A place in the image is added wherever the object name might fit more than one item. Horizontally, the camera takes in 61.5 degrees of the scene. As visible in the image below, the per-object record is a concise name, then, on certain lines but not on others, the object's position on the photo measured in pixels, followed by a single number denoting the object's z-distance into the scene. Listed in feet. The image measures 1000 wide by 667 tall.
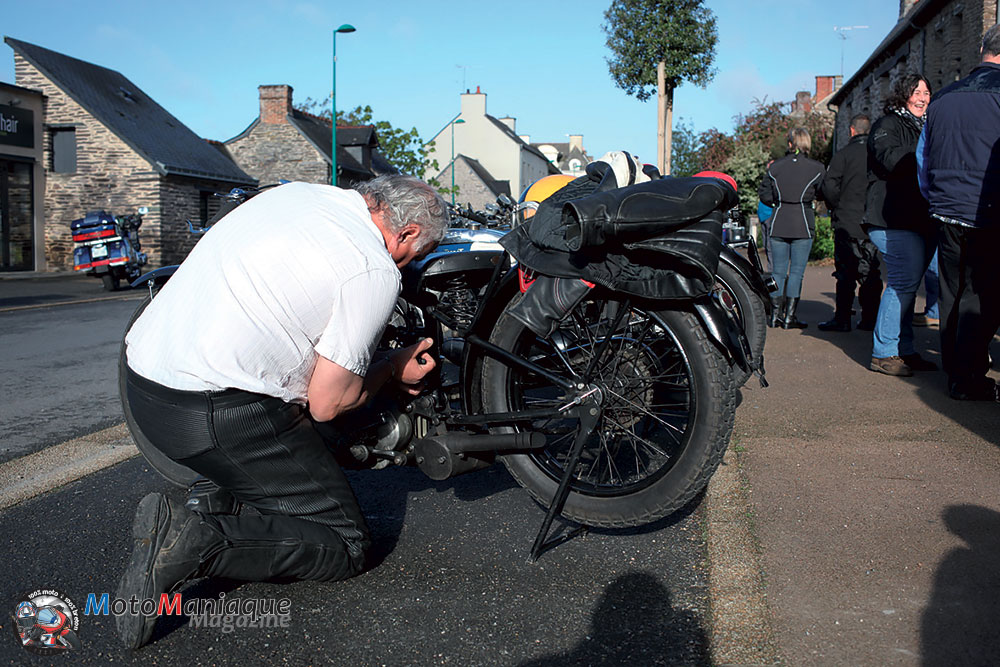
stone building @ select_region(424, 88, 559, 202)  247.70
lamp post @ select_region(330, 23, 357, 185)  101.65
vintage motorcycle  8.65
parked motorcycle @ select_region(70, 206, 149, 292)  55.83
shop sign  82.02
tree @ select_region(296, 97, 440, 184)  153.79
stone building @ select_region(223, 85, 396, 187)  139.54
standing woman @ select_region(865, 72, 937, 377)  18.75
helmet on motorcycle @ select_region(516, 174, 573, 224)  12.63
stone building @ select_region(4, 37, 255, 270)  90.68
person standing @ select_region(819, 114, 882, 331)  26.17
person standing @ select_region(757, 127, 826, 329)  27.76
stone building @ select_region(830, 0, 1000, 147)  63.77
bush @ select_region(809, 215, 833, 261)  64.23
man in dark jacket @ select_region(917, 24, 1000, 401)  15.94
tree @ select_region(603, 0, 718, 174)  79.00
